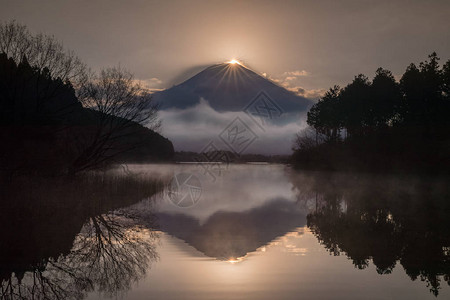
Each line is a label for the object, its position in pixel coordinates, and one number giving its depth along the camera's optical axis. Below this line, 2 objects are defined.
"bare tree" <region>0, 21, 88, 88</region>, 28.61
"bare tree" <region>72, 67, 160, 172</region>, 32.69
